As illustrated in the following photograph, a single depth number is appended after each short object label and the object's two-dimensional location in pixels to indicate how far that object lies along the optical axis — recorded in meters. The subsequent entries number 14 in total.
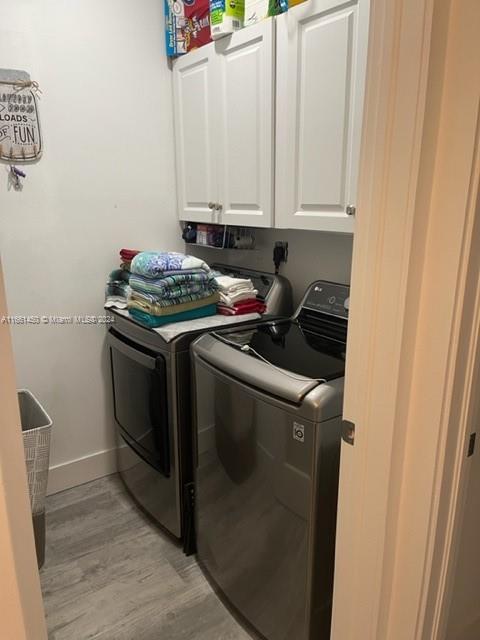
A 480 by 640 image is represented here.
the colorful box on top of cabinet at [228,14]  1.89
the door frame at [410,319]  0.85
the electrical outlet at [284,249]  2.31
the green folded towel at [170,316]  1.93
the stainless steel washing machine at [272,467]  1.33
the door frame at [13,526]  0.68
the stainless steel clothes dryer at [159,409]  1.88
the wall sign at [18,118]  1.98
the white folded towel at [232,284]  2.12
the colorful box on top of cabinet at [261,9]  1.74
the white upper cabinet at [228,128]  1.85
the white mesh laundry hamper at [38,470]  1.72
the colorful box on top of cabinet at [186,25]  2.12
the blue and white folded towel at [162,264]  1.93
